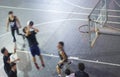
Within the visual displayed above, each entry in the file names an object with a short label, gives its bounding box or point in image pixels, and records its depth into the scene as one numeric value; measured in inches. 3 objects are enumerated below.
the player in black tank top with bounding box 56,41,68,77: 462.9
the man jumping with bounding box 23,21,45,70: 493.0
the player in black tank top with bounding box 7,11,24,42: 554.9
